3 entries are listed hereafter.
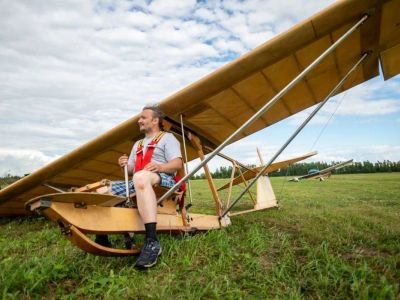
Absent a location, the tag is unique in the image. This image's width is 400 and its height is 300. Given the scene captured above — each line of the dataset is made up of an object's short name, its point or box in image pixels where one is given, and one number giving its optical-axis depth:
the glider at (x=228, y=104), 2.71
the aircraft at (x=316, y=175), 25.64
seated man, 2.83
